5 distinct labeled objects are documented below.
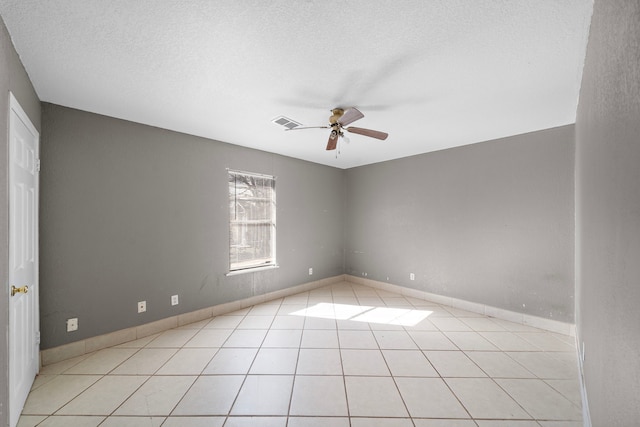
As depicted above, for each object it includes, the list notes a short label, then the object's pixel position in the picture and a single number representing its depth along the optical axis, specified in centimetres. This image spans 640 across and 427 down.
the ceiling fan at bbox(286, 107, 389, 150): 227
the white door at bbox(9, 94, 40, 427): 158
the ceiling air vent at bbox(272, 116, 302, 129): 273
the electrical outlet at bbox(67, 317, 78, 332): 241
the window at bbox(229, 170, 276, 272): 377
